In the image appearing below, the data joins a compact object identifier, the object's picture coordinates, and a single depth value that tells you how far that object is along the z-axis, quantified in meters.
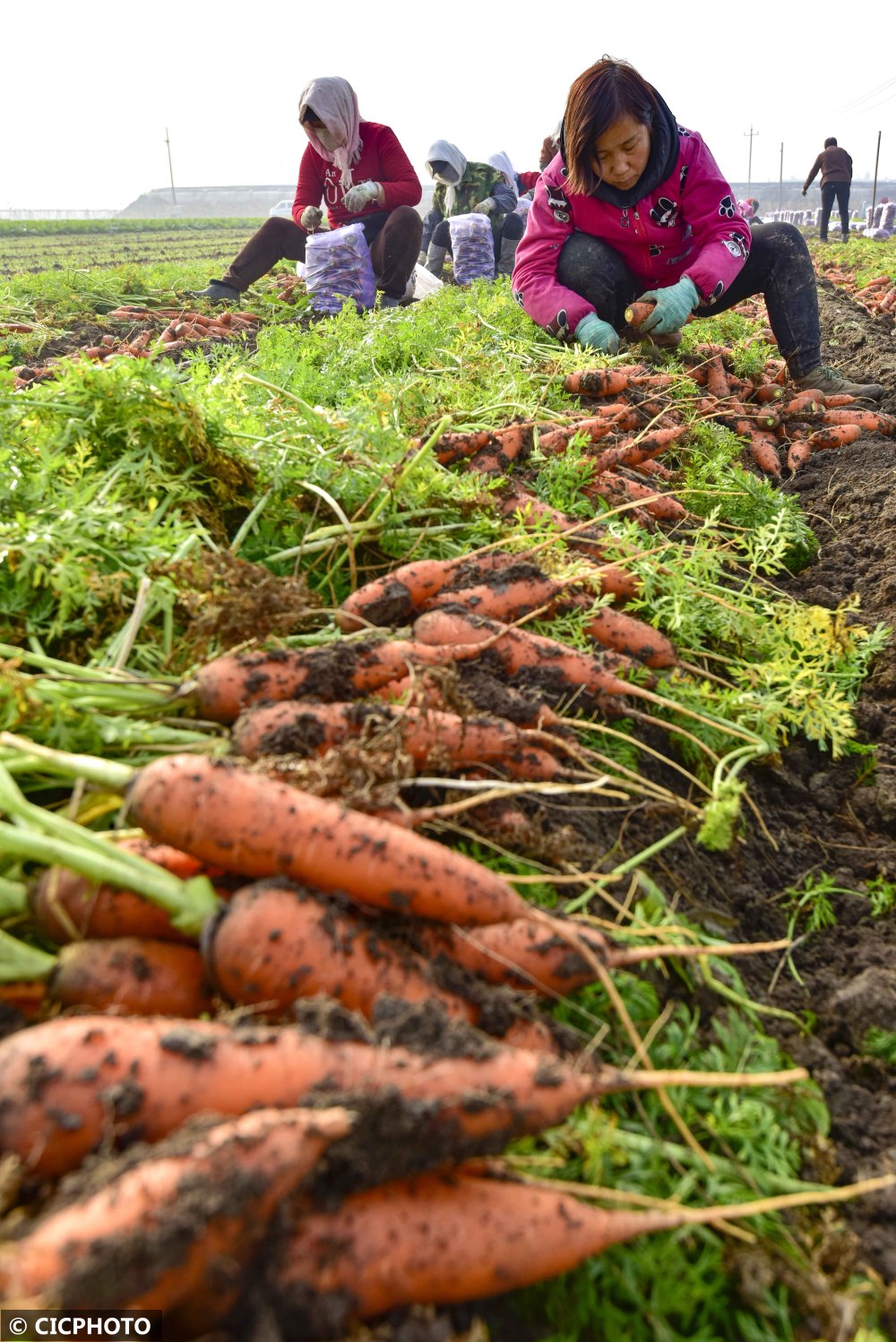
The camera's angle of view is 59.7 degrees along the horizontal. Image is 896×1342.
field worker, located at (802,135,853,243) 22.66
